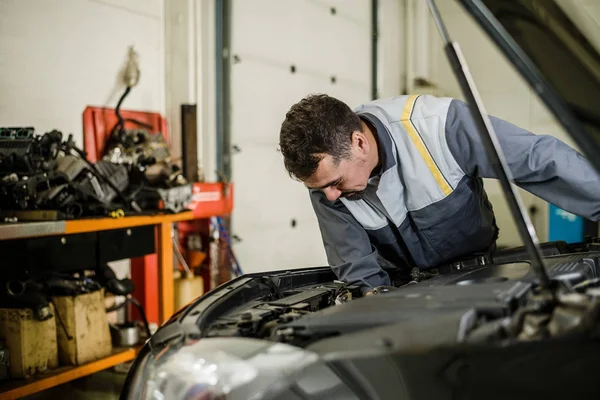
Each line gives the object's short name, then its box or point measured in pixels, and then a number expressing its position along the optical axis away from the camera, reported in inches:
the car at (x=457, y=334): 40.4
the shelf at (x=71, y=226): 105.4
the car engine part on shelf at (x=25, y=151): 117.6
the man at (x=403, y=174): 73.4
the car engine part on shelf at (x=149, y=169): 140.8
